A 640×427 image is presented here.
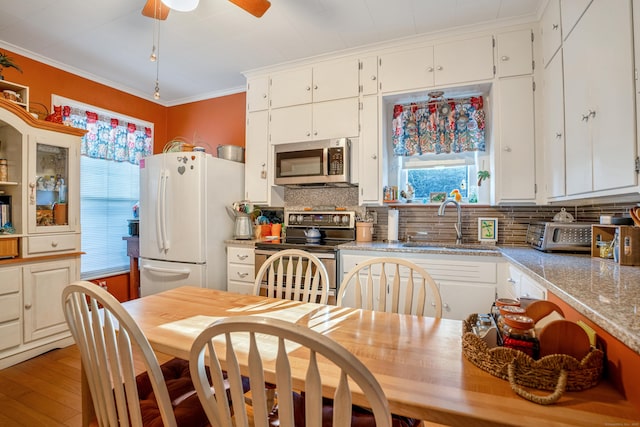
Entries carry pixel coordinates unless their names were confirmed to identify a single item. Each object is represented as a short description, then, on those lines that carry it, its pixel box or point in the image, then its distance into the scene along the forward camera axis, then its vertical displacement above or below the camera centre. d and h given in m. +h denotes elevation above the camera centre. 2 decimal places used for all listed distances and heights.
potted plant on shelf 2.42 +1.18
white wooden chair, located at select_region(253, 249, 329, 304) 1.64 -0.35
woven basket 0.69 -0.35
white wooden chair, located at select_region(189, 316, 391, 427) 0.56 -0.32
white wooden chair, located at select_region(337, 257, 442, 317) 1.40 -0.36
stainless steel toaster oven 1.95 -0.15
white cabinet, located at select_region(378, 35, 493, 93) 2.59 +1.28
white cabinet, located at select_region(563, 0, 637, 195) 1.37 +0.56
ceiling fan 1.82 +1.27
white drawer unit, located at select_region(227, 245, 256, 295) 3.08 -0.53
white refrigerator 3.04 -0.05
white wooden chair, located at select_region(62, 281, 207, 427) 0.78 -0.40
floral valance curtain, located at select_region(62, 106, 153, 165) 3.32 +0.91
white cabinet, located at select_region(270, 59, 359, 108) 3.01 +1.30
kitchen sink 2.41 -0.26
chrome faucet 2.73 -0.07
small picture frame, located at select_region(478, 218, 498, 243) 2.76 -0.14
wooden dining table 0.63 -0.40
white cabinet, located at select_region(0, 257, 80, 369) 2.34 -0.73
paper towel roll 2.98 -0.10
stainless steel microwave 2.94 +0.50
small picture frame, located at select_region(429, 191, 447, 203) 2.98 +0.16
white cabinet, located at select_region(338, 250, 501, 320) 2.30 -0.49
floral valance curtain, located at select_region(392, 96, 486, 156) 2.83 +0.81
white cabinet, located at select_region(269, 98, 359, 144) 3.01 +0.92
